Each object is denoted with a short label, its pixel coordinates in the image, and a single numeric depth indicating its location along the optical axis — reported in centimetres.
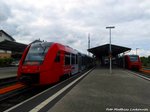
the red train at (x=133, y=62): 1646
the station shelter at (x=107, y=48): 1799
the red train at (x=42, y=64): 526
